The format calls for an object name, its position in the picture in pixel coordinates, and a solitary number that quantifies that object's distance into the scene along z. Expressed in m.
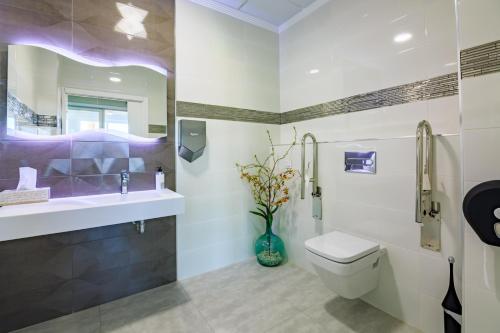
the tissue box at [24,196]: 1.44
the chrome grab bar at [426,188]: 1.43
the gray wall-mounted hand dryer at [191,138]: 2.07
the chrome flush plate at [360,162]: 1.75
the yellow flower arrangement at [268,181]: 2.45
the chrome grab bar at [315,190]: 2.16
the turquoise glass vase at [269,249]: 2.40
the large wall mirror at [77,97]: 1.55
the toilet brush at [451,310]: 1.28
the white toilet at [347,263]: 1.46
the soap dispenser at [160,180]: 1.99
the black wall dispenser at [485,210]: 1.03
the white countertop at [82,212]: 1.20
